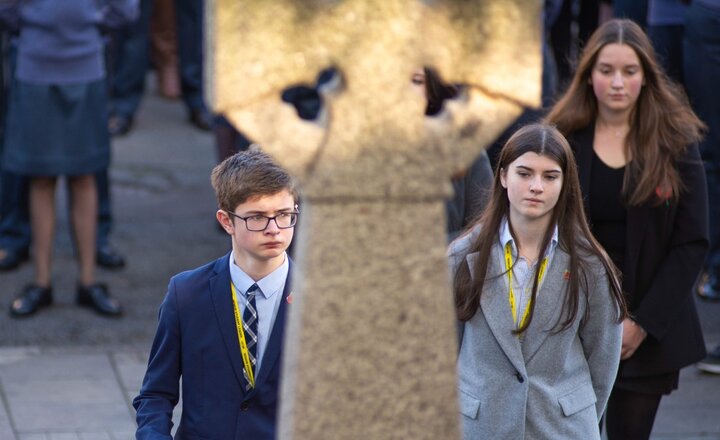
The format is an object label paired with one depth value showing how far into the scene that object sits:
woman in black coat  10.78
